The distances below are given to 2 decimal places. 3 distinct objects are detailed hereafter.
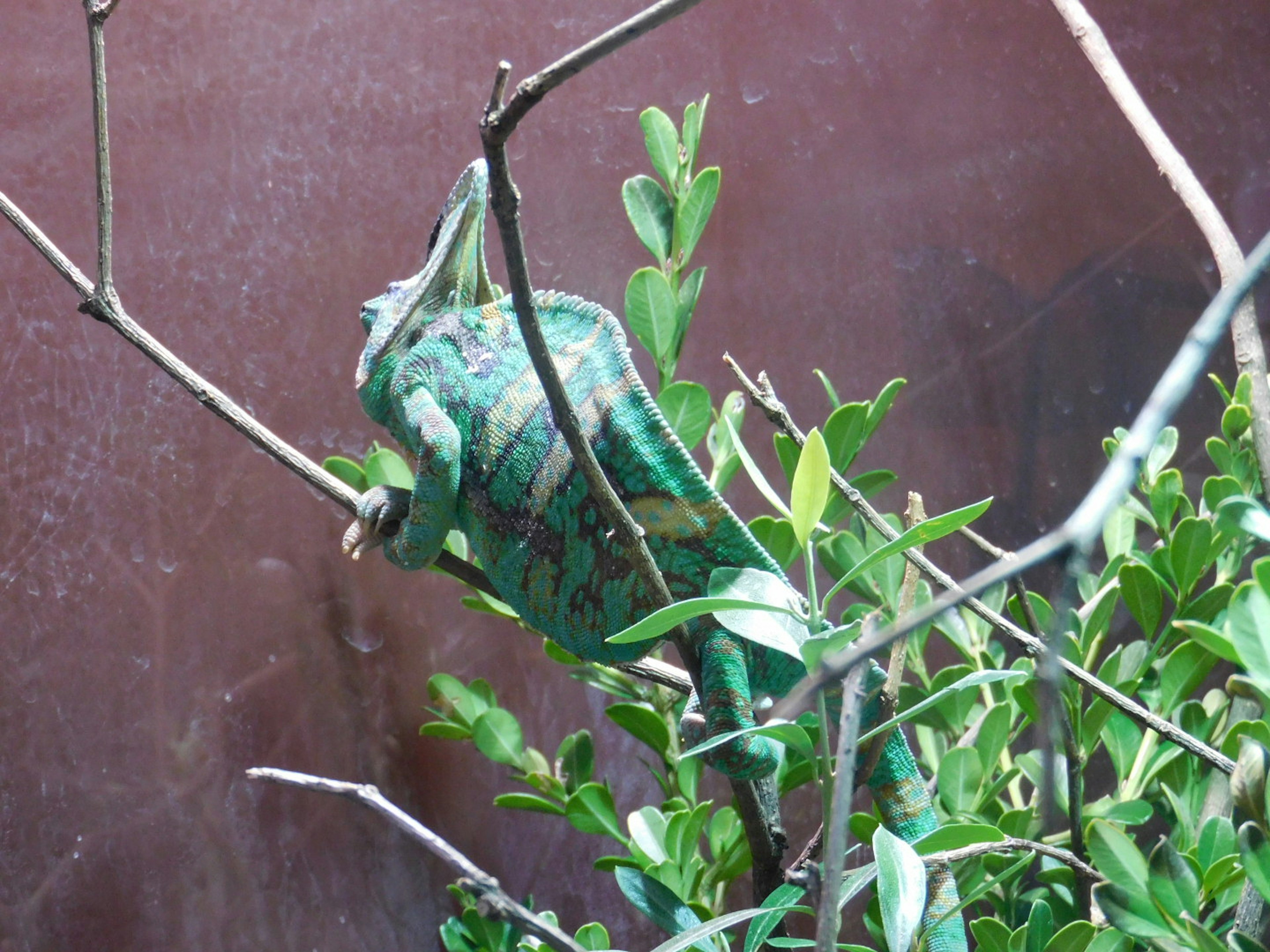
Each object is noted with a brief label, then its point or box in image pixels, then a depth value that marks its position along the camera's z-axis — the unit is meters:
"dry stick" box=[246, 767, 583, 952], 0.46
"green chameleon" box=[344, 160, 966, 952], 0.89
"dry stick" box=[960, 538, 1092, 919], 0.87
